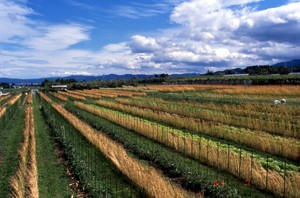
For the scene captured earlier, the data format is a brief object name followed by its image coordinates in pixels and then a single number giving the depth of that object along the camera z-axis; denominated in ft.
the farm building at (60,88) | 325.71
